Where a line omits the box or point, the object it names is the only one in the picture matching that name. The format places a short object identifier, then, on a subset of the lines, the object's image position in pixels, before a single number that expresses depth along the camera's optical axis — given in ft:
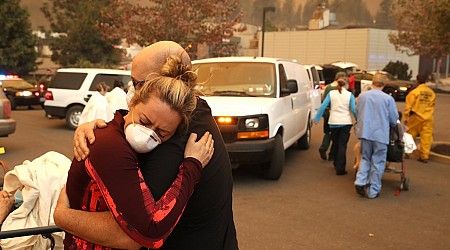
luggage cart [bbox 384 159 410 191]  25.36
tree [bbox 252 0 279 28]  350.35
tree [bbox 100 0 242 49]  76.89
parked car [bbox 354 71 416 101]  91.81
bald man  5.92
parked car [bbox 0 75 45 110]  69.55
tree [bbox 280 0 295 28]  431.84
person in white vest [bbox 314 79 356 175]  28.66
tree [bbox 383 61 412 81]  138.41
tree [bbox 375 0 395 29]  311.47
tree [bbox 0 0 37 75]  108.99
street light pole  102.65
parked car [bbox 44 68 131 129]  49.80
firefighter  33.53
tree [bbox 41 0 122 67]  127.85
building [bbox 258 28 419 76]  159.33
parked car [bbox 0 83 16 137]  34.22
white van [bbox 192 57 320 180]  25.12
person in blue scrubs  23.45
